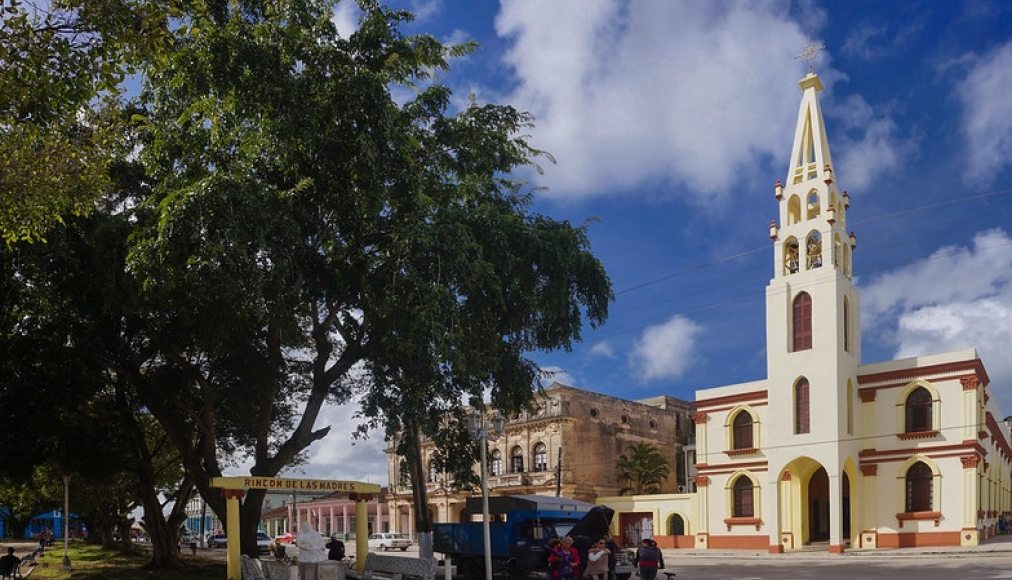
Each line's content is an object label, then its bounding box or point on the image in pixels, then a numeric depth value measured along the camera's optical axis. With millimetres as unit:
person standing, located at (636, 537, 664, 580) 18314
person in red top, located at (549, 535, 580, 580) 19031
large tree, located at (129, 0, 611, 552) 19297
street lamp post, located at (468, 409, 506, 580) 17667
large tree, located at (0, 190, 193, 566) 20266
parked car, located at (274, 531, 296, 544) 60531
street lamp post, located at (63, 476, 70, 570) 31736
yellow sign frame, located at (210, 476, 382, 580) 20234
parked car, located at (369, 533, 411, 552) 54531
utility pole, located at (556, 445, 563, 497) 50188
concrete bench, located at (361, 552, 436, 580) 20406
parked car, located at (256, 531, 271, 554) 44369
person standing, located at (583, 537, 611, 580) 19781
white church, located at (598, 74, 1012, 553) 37750
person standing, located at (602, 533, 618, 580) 22281
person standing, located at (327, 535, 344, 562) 25578
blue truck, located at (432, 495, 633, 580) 24172
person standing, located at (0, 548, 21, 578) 23842
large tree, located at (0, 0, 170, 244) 10531
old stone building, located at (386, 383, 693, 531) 56906
